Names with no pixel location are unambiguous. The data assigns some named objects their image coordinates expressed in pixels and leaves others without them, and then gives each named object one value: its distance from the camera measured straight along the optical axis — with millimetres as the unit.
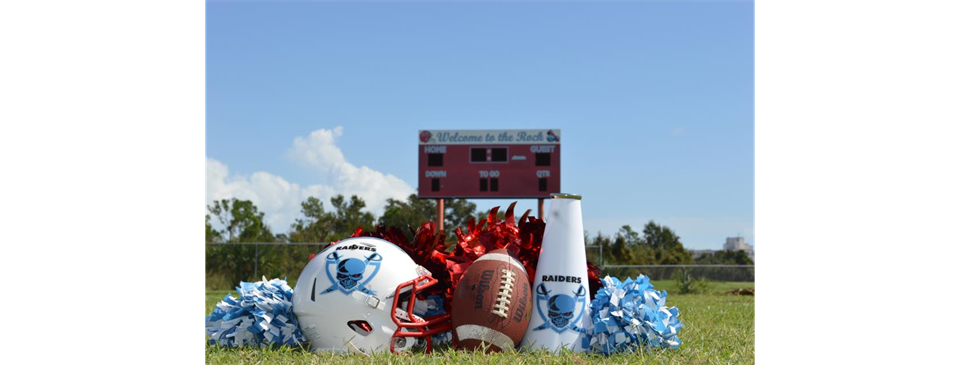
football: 4484
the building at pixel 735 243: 42562
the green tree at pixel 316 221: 27533
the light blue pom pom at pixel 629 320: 4645
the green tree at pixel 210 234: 25156
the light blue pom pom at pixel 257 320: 4840
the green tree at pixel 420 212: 32938
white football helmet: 4523
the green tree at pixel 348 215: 30719
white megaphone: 4617
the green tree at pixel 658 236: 30797
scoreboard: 17562
